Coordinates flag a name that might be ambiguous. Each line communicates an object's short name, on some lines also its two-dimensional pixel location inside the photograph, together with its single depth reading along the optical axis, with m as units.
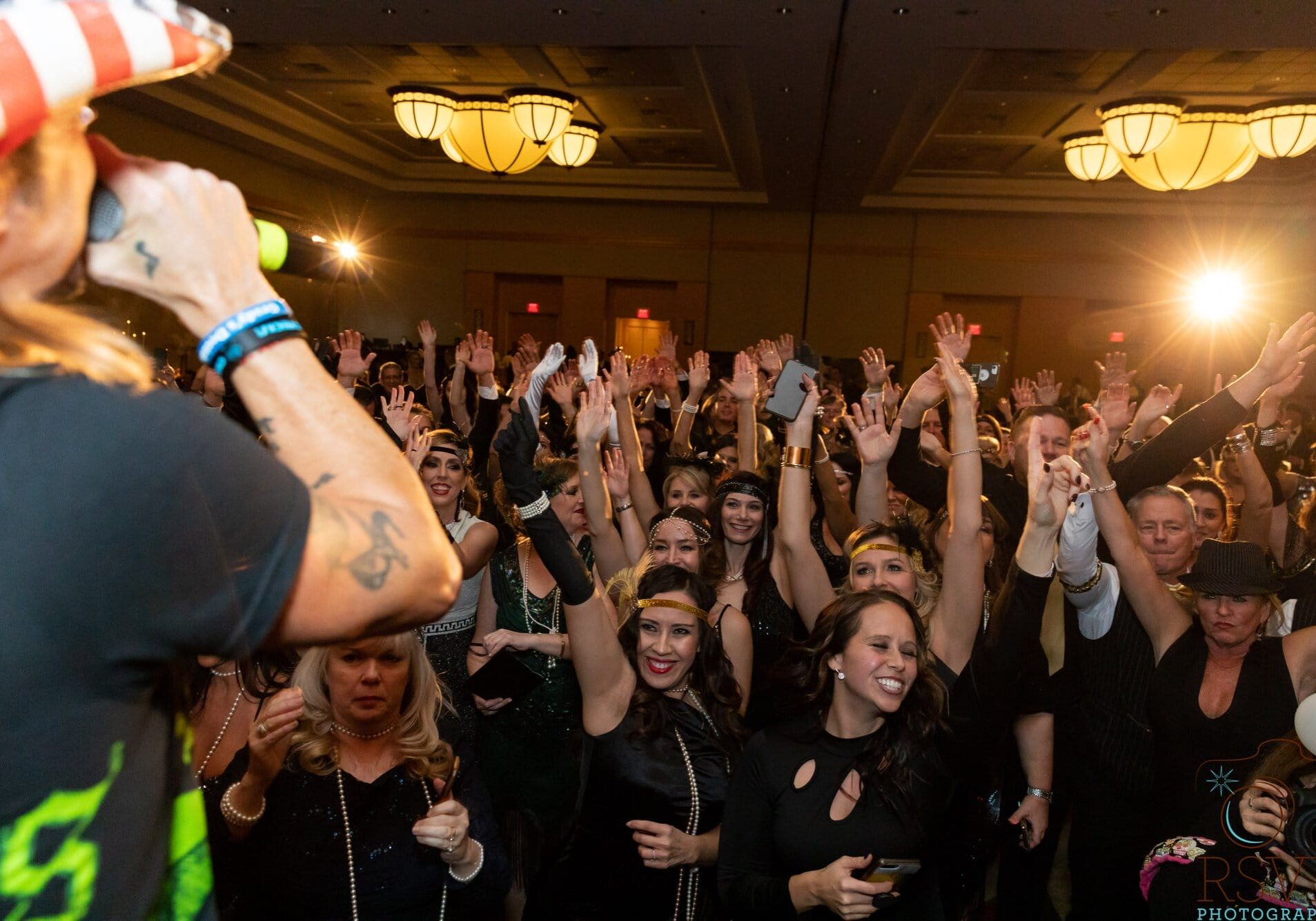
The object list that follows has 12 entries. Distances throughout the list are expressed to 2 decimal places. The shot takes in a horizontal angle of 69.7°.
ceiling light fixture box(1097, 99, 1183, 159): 7.26
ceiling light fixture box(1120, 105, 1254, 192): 7.83
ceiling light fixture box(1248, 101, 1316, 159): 7.12
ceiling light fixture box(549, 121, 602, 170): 9.52
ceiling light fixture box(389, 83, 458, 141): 8.34
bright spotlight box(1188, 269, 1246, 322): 14.46
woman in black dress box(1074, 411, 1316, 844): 2.49
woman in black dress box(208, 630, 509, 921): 1.97
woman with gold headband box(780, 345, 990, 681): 2.71
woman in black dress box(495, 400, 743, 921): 2.34
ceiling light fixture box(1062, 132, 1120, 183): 9.02
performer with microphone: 0.65
